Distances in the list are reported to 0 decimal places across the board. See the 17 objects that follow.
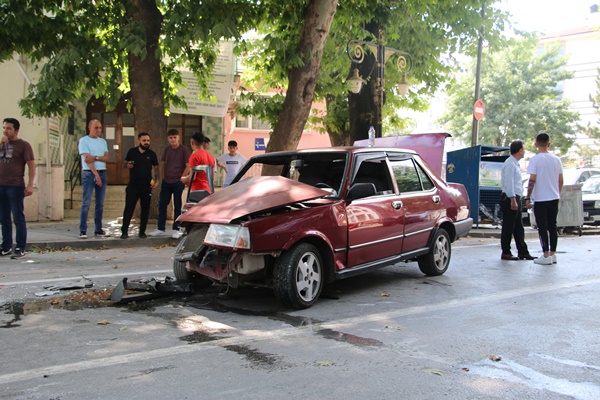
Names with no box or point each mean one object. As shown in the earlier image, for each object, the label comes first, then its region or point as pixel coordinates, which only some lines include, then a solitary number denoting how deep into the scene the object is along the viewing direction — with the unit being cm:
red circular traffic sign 1653
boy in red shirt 948
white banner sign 1798
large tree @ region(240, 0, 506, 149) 1420
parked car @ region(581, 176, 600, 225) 1620
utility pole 1700
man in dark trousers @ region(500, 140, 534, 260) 881
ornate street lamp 1348
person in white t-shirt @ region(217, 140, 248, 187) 1223
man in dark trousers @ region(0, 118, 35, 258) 830
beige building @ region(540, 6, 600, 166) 5834
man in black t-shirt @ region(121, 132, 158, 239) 1015
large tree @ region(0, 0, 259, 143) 1080
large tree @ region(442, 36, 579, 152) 3719
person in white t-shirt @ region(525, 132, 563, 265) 844
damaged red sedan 509
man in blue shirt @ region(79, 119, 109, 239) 981
